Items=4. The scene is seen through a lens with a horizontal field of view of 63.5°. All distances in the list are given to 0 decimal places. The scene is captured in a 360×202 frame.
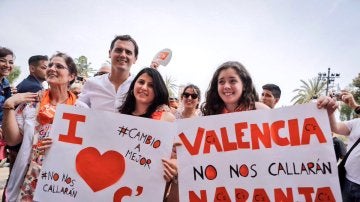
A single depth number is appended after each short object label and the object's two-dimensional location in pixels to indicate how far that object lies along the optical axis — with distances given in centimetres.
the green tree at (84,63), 5747
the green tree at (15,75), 3545
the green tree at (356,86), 3788
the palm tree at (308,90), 6116
